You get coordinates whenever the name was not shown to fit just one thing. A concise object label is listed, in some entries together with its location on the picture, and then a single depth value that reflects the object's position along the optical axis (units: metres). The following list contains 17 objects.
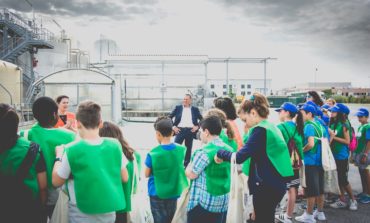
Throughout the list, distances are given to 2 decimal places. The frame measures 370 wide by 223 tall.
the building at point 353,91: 105.25
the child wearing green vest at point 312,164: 4.73
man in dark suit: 8.65
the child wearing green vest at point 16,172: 2.38
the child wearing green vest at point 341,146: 5.55
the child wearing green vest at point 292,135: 4.41
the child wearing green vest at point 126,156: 3.08
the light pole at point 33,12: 30.41
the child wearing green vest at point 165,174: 3.40
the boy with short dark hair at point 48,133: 2.93
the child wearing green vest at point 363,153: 5.89
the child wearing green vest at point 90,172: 2.37
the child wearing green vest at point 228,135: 4.03
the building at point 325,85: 125.62
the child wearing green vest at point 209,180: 2.94
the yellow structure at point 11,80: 19.59
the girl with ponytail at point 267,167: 3.01
